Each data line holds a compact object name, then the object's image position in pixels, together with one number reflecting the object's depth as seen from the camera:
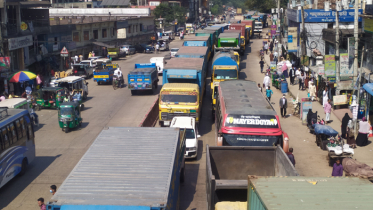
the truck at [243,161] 12.18
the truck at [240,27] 56.94
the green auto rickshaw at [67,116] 21.86
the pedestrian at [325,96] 24.67
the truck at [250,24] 71.70
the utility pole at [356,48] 20.28
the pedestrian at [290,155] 14.23
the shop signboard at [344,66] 23.66
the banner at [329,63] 23.98
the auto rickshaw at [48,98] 26.88
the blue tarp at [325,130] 18.50
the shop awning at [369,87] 19.20
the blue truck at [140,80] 30.38
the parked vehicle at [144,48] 59.31
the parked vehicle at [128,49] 56.72
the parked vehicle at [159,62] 38.97
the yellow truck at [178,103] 20.43
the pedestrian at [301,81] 32.47
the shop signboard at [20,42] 32.72
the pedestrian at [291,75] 34.72
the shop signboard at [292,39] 37.50
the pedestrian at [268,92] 26.73
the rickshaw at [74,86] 28.03
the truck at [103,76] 35.44
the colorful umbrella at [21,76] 28.09
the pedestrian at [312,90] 28.78
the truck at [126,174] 8.46
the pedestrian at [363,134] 18.62
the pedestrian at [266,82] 29.60
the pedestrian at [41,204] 11.29
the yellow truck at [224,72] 26.69
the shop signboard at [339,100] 24.44
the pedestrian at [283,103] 24.12
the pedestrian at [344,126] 19.89
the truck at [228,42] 42.62
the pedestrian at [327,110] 22.45
